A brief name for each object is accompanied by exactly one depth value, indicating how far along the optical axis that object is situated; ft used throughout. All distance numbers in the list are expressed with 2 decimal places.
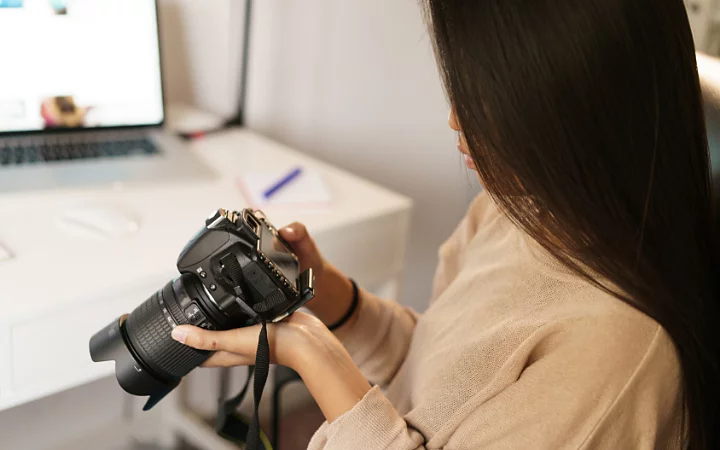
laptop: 3.52
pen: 3.56
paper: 3.52
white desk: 2.61
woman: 1.85
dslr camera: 2.20
